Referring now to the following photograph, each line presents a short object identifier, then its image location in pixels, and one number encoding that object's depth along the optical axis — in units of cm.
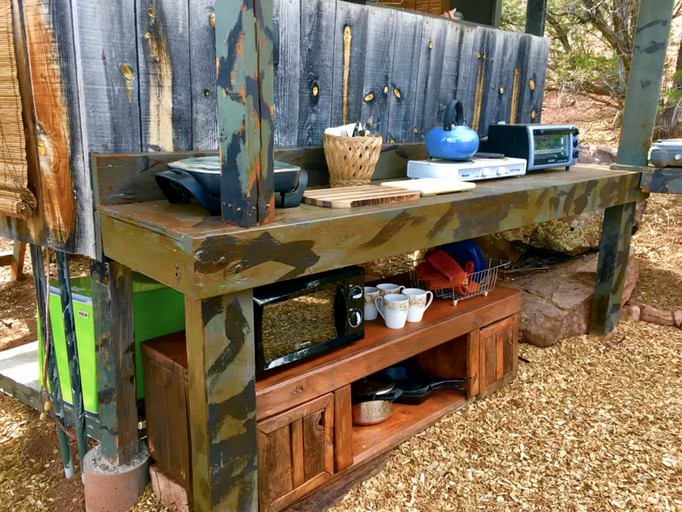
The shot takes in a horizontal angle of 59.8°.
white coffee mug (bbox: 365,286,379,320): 294
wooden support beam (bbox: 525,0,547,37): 461
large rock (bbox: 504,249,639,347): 411
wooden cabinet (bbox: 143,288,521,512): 226
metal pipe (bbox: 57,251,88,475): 246
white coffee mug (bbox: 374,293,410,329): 283
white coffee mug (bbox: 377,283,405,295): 308
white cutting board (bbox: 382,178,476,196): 262
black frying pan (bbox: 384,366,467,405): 313
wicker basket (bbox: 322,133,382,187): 265
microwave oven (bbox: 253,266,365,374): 226
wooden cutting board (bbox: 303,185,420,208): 227
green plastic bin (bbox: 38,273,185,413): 256
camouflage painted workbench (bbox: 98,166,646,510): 178
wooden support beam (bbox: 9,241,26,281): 523
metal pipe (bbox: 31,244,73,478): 264
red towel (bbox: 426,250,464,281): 325
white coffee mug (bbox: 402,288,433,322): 292
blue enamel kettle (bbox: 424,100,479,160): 308
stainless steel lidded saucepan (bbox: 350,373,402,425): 290
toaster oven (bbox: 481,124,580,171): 346
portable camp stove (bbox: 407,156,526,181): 298
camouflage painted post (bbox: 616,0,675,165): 376
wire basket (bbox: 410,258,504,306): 327
